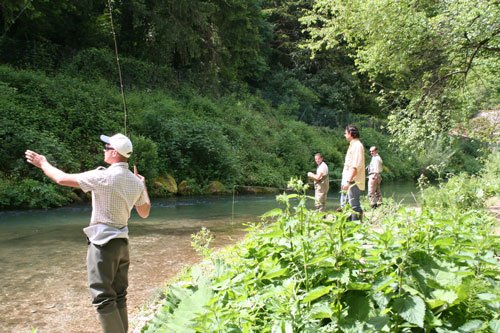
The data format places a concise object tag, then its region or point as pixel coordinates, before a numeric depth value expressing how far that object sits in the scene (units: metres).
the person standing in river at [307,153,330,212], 10.00
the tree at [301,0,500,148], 12.20
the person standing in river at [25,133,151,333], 3.89
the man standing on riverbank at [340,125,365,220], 7.71
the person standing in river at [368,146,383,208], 12.62
